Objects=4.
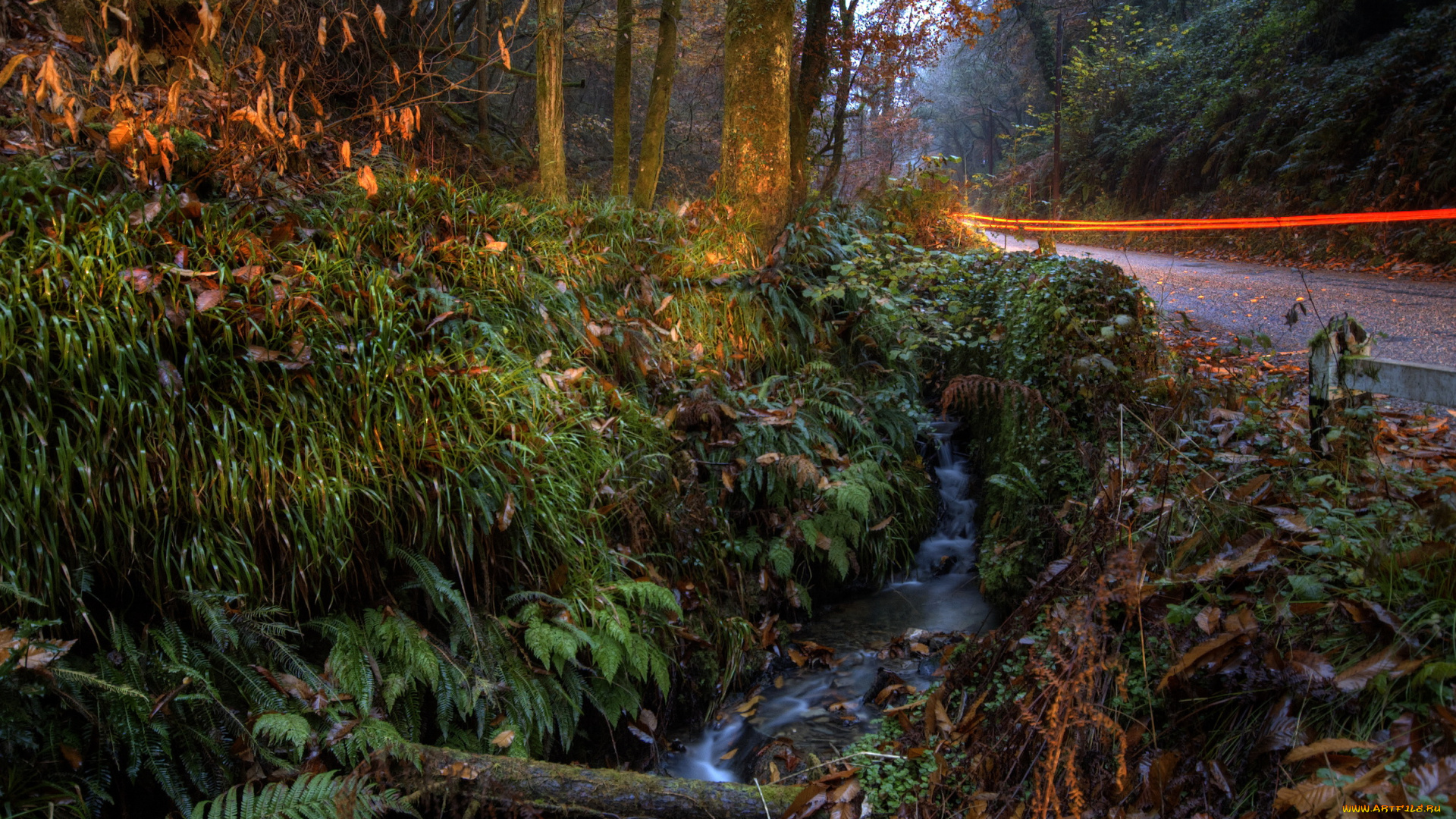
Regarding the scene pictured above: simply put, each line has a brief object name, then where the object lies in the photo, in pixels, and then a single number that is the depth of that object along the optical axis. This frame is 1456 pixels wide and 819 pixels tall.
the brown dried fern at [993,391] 4.20
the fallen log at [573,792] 2.42
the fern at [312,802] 2.23
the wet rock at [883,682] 4.02
